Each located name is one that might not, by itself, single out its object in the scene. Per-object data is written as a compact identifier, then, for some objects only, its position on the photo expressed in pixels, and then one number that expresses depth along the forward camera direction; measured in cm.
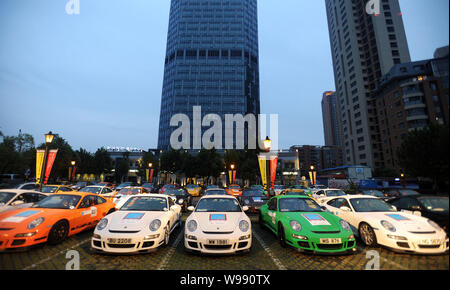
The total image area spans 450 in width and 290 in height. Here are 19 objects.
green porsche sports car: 445
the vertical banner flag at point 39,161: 1523
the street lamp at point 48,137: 1254
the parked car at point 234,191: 1666
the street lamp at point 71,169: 3204
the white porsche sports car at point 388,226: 366
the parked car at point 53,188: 1249
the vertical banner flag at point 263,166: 1900
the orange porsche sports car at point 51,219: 441
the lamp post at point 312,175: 3263
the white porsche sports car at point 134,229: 429
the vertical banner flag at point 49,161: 1595
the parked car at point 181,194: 1241
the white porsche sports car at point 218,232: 434
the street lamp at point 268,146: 1195
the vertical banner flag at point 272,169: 1605
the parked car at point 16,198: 623
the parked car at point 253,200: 1080
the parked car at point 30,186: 1317
